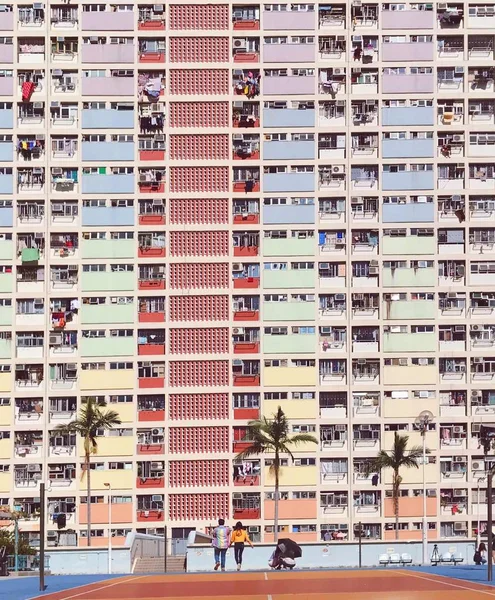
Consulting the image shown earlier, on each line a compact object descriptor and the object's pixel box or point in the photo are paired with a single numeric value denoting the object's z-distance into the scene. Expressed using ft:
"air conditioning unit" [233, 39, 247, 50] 368.89
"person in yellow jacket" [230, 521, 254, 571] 187.01
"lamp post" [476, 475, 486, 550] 352.79
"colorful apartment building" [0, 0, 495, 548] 356.18
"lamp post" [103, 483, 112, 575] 344.61
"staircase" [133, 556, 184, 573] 283.18
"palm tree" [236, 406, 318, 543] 334.65
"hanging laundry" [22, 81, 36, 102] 363.97
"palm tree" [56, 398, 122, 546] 344.28
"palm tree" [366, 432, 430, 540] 345.31
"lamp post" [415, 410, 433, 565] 341.51
